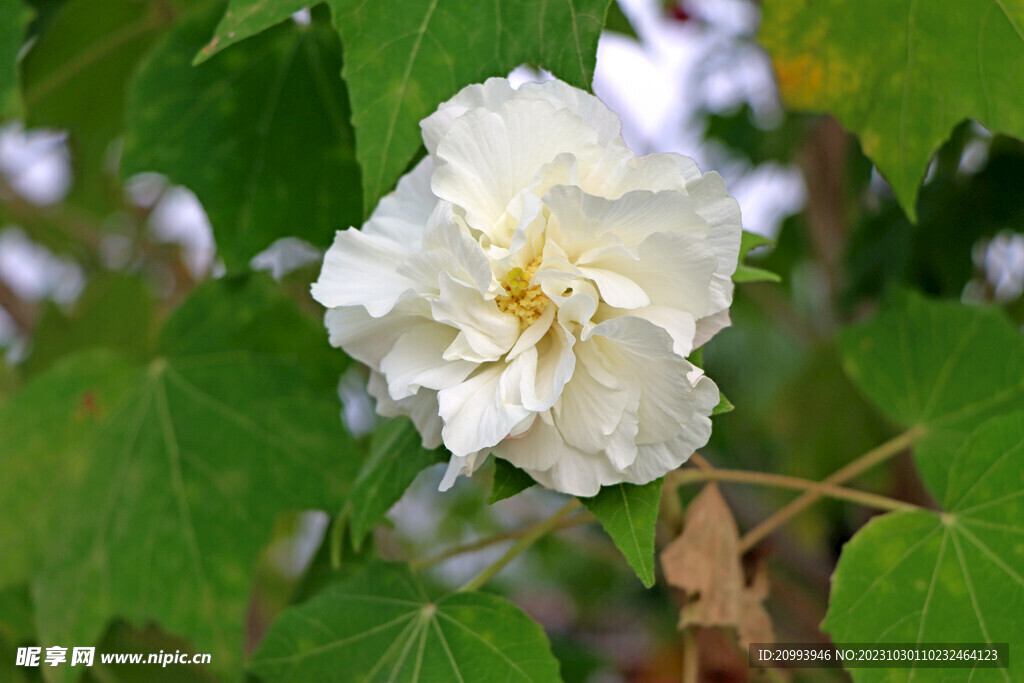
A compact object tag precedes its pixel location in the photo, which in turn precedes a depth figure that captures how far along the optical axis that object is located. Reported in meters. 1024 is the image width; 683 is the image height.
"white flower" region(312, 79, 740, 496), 0.41
